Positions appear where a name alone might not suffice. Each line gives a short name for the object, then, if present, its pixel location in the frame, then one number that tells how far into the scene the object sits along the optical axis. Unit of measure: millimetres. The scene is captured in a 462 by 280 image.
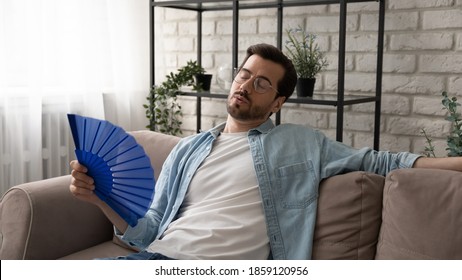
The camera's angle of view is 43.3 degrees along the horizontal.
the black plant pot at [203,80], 3012
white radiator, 2742
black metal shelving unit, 2418
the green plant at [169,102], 3025
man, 1815
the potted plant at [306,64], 2580
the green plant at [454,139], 2039
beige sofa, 1653
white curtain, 2721
